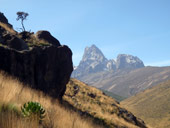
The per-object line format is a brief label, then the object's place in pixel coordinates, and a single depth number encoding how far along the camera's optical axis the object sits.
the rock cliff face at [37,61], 14.86
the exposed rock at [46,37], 26.06
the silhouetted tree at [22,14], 41.91
